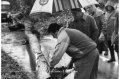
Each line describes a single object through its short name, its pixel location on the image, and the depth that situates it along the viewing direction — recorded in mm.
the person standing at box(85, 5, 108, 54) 10273
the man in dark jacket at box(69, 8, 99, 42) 7656
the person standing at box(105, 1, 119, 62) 9812
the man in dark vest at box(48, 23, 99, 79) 5320
